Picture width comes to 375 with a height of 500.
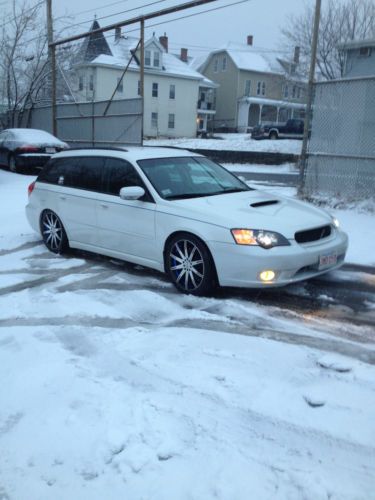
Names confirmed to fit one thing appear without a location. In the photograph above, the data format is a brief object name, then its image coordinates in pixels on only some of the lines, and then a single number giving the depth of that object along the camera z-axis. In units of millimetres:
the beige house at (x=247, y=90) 50156
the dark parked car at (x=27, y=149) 16312
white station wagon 5020
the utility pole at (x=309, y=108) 9518
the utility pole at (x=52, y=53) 18156
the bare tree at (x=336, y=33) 30516
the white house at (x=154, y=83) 42844
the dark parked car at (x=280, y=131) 35438
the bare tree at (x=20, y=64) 23297
